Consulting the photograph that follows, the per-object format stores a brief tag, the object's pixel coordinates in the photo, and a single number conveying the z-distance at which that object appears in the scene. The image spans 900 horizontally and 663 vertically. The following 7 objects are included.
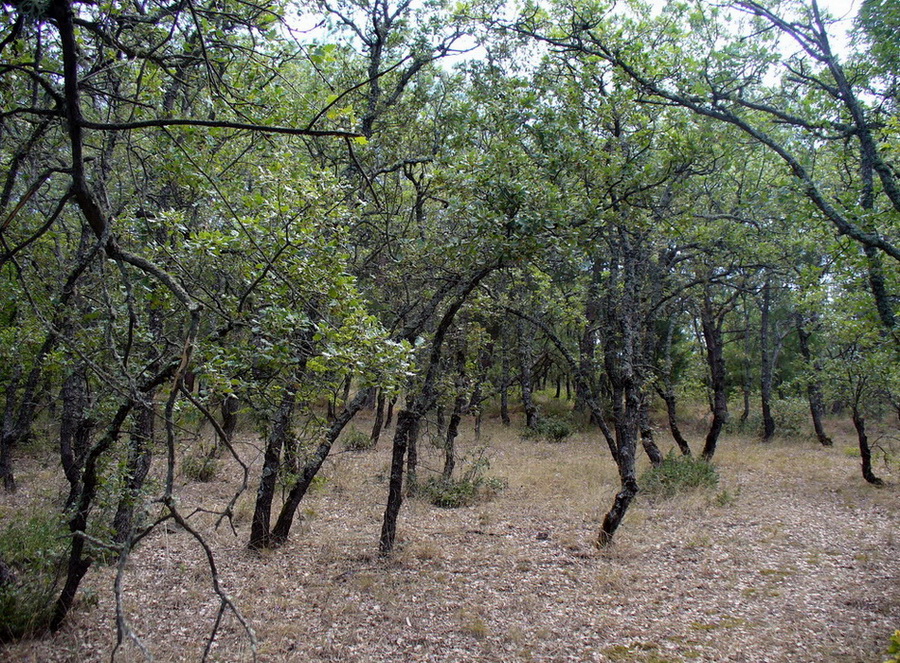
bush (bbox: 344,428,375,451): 14.73
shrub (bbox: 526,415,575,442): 18.19
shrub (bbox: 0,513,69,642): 4.59
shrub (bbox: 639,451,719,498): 10.55
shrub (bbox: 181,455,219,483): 10.16
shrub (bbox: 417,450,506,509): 9.91
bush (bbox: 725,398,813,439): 19.12
